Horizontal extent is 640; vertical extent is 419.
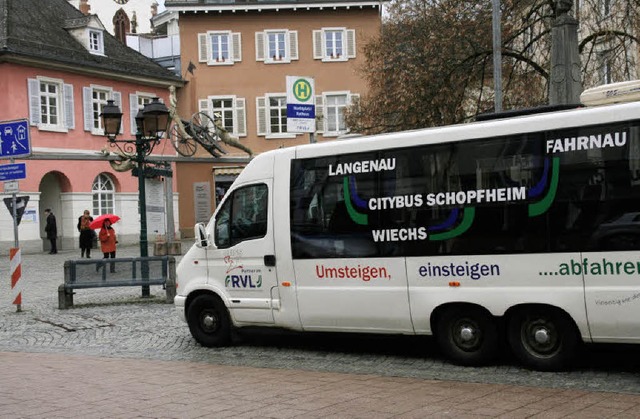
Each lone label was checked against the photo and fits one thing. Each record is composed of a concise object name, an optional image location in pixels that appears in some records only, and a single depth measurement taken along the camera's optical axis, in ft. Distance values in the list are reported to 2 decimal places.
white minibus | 24.81
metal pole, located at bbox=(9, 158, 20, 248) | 49.65
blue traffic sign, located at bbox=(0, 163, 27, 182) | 48.83
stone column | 40.27
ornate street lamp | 51.13
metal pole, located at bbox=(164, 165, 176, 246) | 75.61
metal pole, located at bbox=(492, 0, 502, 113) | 52.85
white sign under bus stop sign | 45.11
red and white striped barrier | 47.24
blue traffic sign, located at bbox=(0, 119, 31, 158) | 48.47
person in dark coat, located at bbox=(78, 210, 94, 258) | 95.86
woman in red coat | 70.79
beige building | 141.49
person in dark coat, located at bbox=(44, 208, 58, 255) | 107.96
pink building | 114.11
